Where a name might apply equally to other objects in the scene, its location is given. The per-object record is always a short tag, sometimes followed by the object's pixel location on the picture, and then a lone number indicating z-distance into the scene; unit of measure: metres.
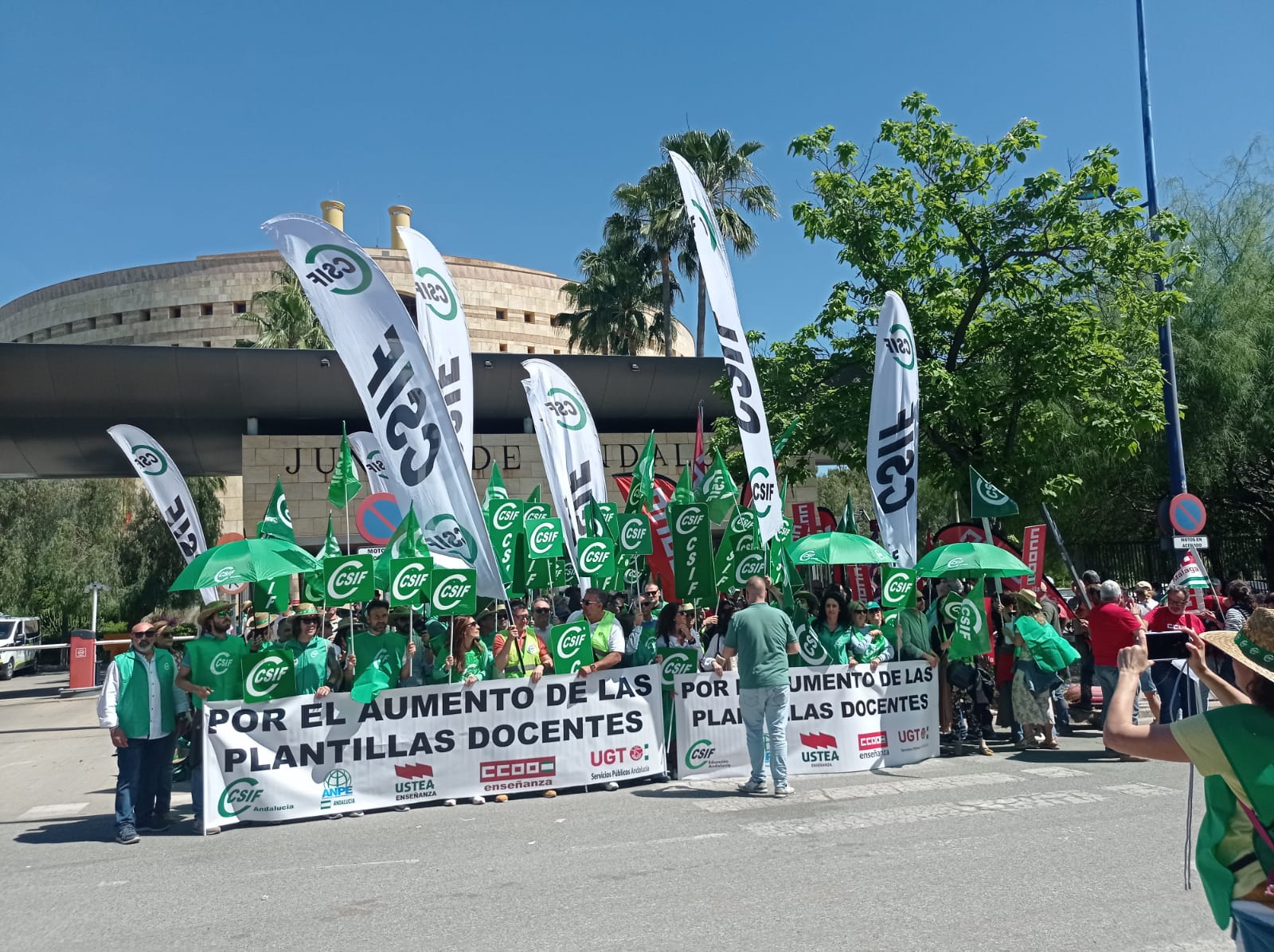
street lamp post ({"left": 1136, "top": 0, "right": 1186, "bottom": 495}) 17.27
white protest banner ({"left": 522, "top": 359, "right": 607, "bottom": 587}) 13.09
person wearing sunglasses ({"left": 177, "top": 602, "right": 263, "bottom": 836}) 8.14
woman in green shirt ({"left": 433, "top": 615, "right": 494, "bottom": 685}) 8.73
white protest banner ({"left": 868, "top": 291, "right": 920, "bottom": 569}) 11.41
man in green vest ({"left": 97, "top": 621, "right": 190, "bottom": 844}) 7.80
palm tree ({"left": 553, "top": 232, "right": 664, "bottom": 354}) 35.22
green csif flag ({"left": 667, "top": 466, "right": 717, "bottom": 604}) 10.48
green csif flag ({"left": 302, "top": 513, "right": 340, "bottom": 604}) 8.80
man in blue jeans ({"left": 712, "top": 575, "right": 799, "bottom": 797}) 8.41
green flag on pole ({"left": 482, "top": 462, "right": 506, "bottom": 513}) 12.52
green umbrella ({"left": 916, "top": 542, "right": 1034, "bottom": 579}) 9.99
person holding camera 2.66
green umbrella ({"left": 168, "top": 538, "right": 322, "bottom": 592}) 8.14
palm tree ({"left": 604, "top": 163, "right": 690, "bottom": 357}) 33.62
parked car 26.00
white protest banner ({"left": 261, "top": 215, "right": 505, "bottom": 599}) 9.18
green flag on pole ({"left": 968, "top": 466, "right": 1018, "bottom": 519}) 13.26
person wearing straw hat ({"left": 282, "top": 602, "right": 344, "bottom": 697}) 8.34
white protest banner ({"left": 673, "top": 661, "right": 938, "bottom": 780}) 9.28
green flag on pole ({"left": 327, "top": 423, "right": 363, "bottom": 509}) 13.55
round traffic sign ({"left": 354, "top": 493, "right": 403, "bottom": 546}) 12.98
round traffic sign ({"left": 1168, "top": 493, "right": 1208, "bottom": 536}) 14.37
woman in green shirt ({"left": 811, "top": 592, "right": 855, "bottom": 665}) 9.76
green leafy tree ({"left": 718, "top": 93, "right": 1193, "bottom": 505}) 15.41
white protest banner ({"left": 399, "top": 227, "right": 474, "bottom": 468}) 11.42
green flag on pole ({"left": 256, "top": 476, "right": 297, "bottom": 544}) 11.84
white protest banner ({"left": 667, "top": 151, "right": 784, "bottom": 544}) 11.08
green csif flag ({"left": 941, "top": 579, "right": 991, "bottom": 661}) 10.01
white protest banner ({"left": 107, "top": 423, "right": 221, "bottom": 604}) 13.71
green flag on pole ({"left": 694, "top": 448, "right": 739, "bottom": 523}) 12.12
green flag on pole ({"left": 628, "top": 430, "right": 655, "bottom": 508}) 13.07
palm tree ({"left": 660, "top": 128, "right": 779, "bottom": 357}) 33.19
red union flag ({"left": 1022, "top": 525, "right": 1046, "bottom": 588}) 13.97
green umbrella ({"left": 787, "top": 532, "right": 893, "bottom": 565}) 9.98
